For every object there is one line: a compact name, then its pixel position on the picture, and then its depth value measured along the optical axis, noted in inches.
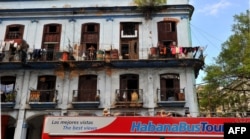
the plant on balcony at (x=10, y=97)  913.5
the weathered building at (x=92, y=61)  900.0
